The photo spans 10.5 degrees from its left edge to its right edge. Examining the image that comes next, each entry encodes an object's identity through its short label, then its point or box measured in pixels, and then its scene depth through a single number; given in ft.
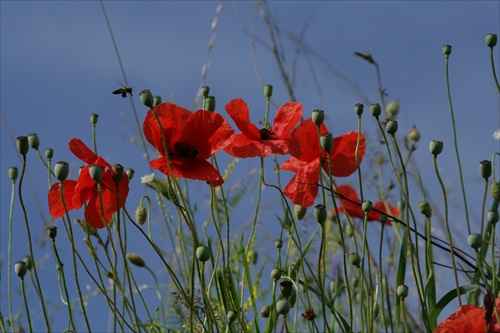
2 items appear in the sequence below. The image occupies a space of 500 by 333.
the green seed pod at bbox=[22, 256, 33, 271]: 7.86
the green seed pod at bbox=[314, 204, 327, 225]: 7.55
